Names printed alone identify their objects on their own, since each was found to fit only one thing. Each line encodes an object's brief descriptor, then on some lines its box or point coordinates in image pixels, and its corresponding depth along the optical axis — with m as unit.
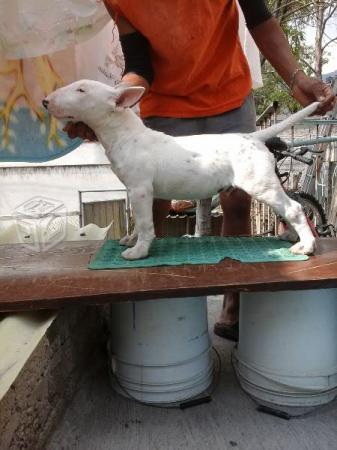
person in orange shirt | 1.65
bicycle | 3.37
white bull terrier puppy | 1.41
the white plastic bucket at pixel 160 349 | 1.37
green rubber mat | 1.42
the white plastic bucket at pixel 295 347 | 1.33
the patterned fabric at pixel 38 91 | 2.12
